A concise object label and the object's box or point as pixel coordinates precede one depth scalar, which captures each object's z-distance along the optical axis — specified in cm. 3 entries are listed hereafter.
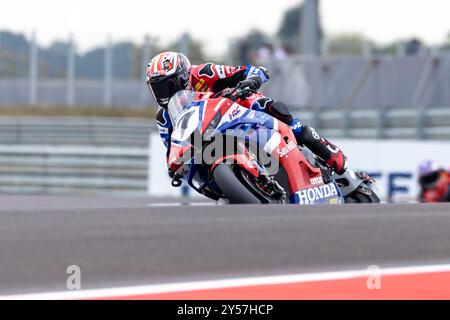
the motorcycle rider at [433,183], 2566
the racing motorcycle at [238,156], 1442
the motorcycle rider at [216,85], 1520
